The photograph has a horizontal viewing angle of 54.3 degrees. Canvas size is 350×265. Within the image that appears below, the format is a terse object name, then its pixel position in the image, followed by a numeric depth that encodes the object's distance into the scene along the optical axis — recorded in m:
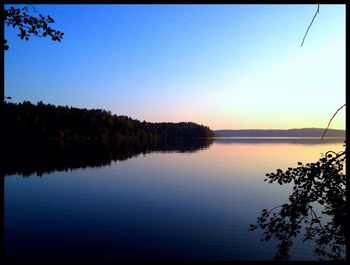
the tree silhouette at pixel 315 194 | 5.00
